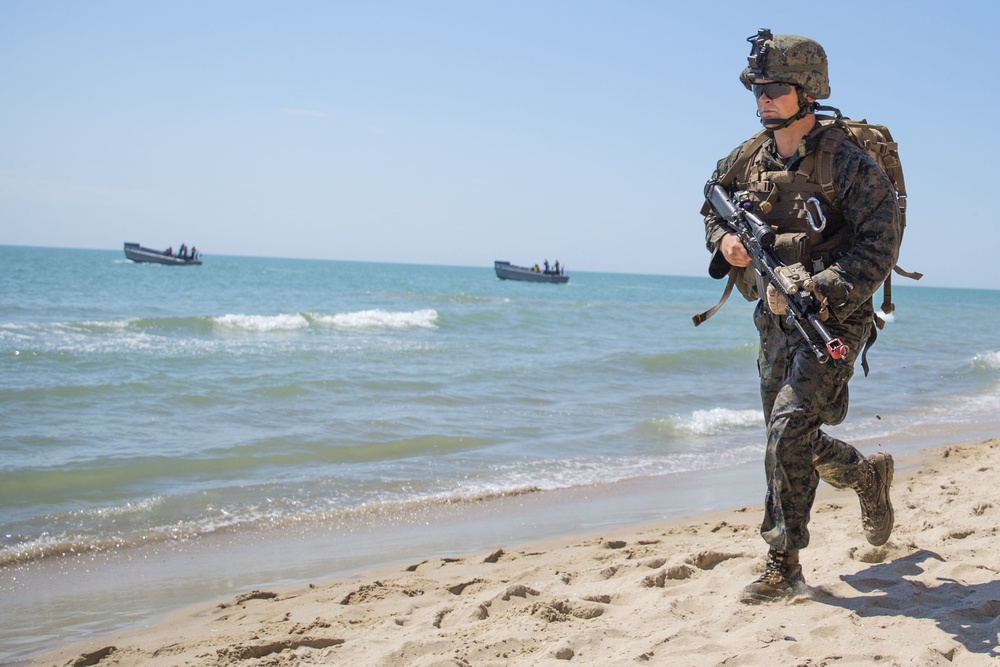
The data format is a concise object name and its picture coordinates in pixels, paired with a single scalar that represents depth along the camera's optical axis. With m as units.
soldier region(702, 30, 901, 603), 3.29
